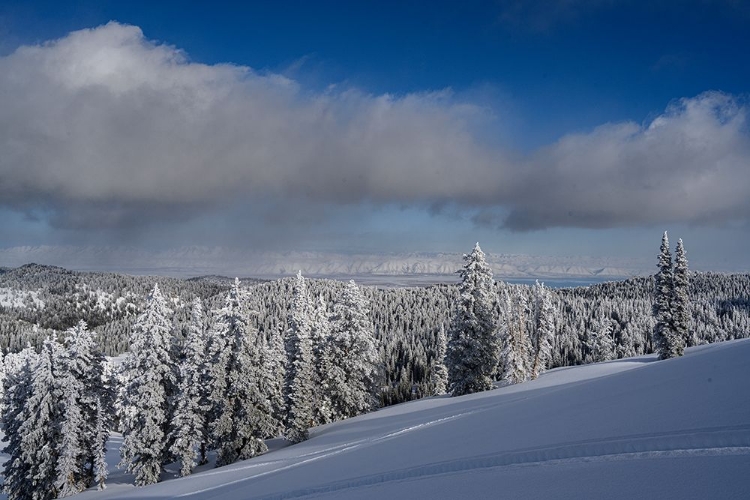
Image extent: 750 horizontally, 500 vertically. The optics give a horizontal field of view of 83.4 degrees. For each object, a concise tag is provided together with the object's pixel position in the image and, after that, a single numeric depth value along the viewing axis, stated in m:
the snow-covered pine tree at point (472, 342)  31.58
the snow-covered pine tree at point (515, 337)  41.97
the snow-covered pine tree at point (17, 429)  25.70
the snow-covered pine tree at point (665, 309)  40.88
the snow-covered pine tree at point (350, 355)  33.72
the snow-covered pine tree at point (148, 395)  25.45
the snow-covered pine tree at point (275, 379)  27.11
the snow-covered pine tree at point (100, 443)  25.50
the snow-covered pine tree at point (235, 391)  25.53
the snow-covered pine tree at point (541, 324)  45.88
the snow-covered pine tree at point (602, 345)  76.94
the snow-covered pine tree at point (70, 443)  24.88
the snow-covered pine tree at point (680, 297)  40.38
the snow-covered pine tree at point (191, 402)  25.08
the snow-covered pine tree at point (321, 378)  33.50
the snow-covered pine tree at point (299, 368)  27.25
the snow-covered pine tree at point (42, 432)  24.98
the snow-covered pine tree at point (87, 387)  26.38
